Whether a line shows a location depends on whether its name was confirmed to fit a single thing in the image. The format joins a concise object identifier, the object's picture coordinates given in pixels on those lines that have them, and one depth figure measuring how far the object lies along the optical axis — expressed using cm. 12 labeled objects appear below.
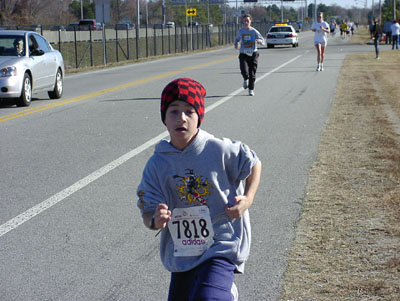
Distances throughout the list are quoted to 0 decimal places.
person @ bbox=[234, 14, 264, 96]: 1653
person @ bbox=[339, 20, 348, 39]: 7169
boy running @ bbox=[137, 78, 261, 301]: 326
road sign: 7925
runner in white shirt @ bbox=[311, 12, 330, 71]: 2295
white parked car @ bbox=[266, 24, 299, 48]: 5266
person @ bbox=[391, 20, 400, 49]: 4428
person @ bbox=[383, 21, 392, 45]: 5312
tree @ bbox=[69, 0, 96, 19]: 12244
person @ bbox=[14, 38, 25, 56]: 1588
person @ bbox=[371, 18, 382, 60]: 3186
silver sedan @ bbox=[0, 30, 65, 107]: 1504
